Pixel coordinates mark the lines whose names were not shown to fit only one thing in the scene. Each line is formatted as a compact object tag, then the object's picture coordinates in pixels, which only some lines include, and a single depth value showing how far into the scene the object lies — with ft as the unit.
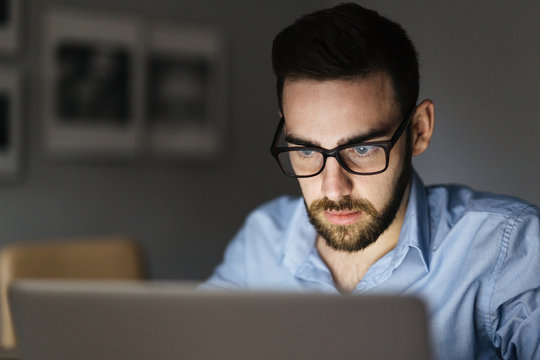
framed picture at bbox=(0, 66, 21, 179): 7.29
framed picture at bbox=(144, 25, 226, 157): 8.30
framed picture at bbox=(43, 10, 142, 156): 7.59
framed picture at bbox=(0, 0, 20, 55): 7.24
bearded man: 2.69
